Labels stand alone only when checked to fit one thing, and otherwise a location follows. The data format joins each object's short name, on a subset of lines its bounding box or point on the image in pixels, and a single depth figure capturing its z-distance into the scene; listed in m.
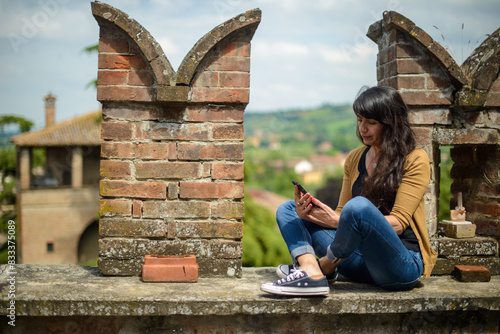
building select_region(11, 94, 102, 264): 22.16
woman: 2.17
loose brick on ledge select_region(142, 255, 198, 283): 2.41
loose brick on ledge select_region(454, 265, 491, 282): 2.58
